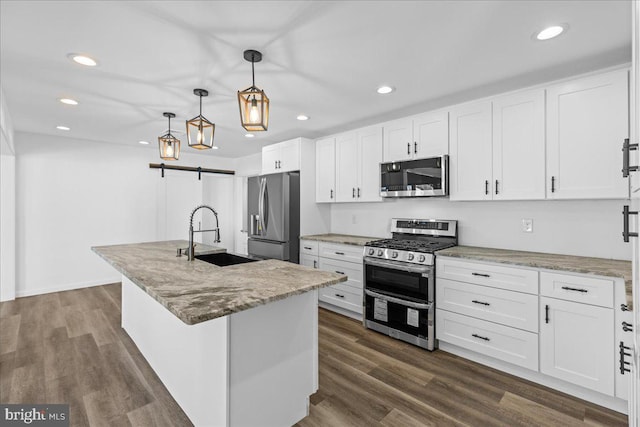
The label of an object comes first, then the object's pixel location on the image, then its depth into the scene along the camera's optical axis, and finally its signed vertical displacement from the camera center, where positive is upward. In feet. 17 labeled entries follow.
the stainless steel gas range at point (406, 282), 9.31 -2.27
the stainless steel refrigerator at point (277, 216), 13.57 -0.15
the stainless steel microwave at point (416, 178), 10.11 +1.26
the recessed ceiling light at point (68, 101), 10.05 +3.76
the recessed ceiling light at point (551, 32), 5.99 +3.69
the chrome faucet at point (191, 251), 7.55 -0.97
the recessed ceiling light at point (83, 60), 7.16 +3.70
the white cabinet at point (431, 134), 10.16 +2.73
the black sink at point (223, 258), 8.23 -1.30
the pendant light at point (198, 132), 7.99 +2.18
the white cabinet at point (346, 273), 11.56 -2.41
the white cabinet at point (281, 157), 14.24 +2.77
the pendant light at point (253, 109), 6.05 +2.09
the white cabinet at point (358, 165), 12.14 +2.03
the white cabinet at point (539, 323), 6.59 -2.75
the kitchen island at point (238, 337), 4.71 -2.32
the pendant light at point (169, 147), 9.74 +2.11
